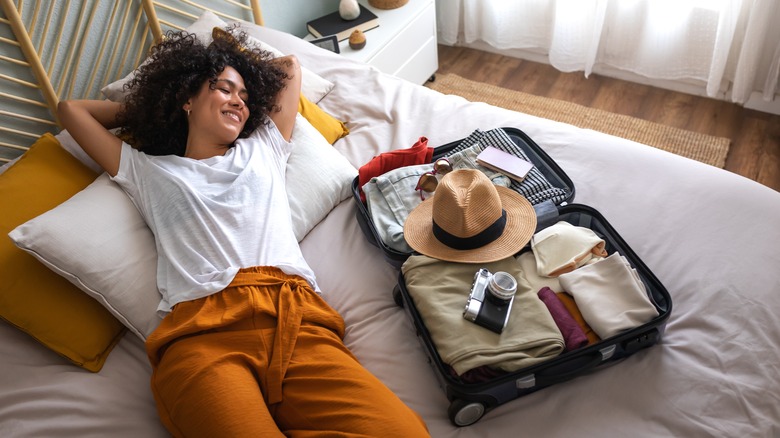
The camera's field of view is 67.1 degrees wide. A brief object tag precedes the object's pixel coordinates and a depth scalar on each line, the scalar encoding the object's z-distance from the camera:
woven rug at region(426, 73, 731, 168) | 2.42
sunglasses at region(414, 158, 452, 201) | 1.60
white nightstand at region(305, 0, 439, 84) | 2.49
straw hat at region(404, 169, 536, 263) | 1.35
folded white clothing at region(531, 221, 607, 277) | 1.34
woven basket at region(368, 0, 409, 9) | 2.66
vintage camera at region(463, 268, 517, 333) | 1.22
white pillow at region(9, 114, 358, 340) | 1.35
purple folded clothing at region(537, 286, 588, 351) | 1.21
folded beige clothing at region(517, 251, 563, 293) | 1.33
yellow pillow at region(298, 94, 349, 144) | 1.89
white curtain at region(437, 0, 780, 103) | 2.38
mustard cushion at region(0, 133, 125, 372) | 1.34
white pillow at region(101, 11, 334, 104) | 2.01
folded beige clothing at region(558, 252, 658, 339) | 1.21
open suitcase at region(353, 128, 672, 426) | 1.16
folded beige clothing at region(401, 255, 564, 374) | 1.18
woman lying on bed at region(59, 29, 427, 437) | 1.19
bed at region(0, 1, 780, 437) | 1.16
